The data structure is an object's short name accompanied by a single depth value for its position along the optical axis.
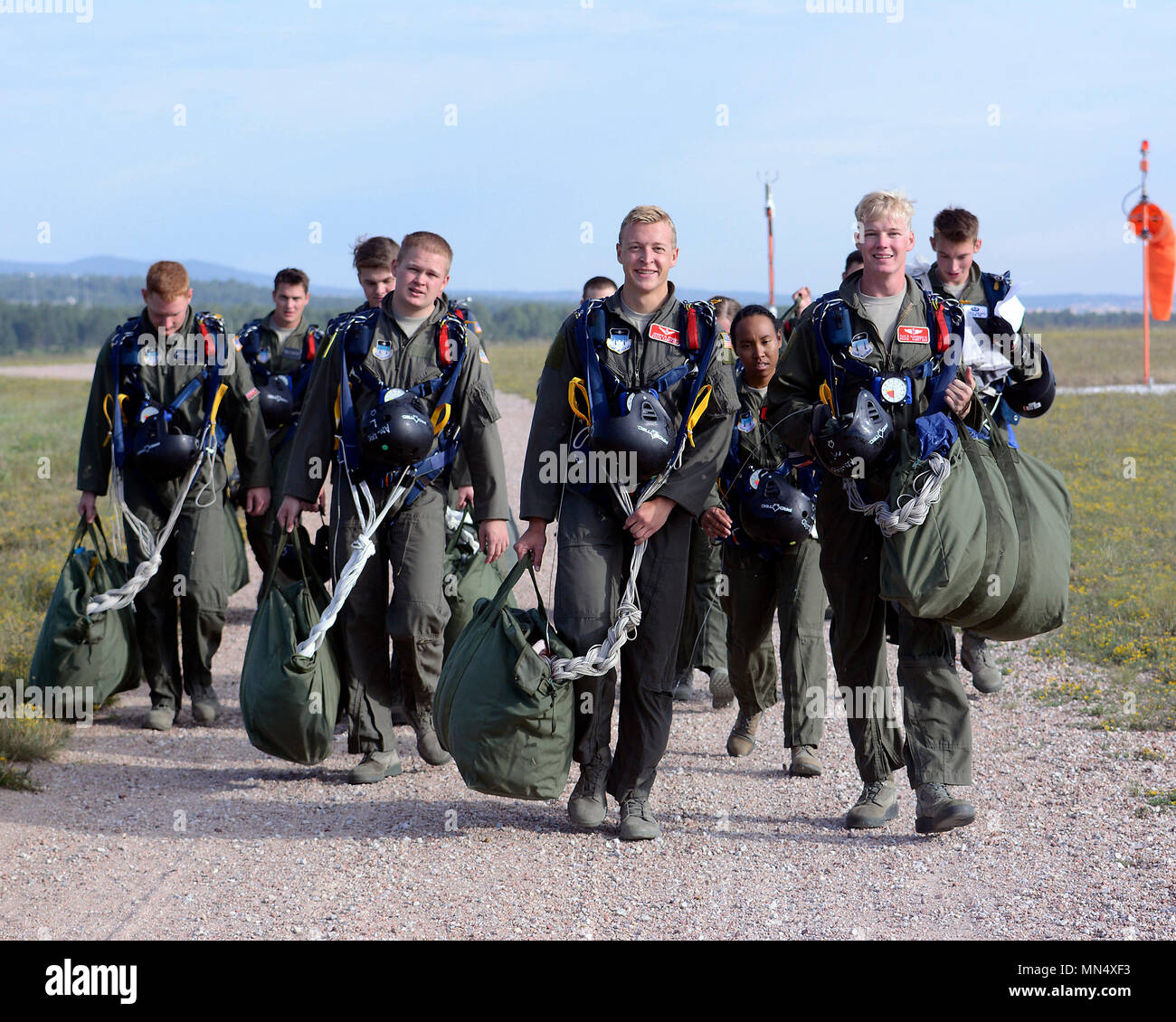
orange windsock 25.11
